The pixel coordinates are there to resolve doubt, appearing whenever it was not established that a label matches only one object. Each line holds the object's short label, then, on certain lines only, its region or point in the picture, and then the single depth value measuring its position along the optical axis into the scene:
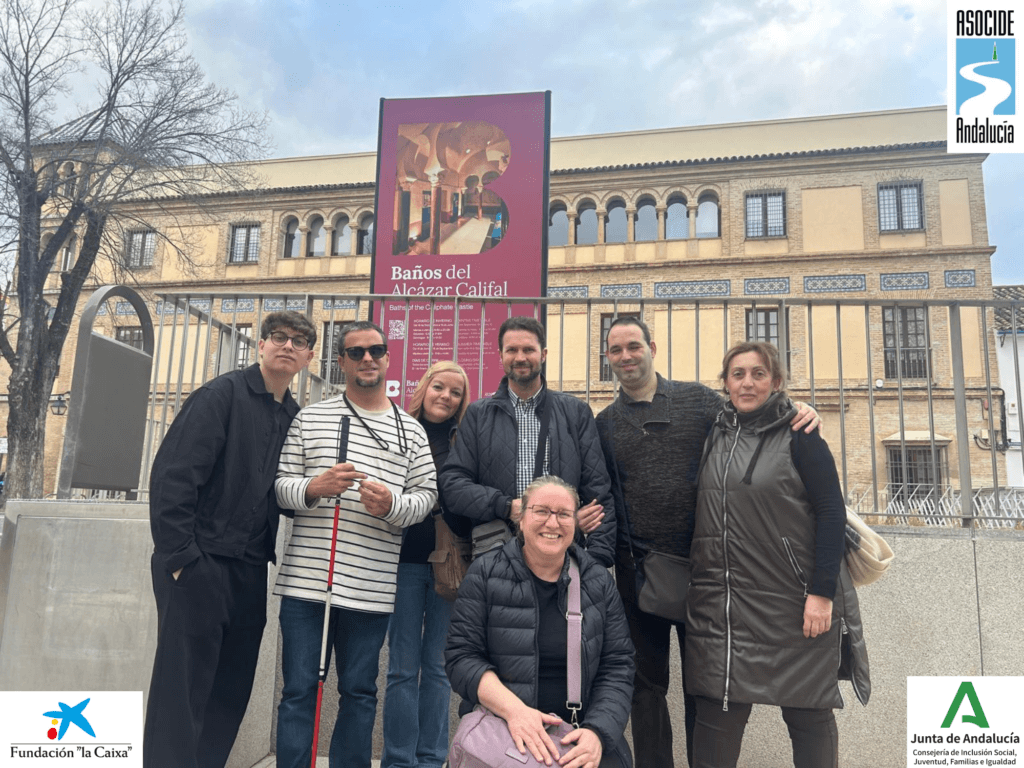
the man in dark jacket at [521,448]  3.04
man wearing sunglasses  2.95
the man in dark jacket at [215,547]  2.76
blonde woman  3.16
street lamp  20.02
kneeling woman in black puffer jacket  2.57
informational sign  6.57
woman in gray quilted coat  2.72
